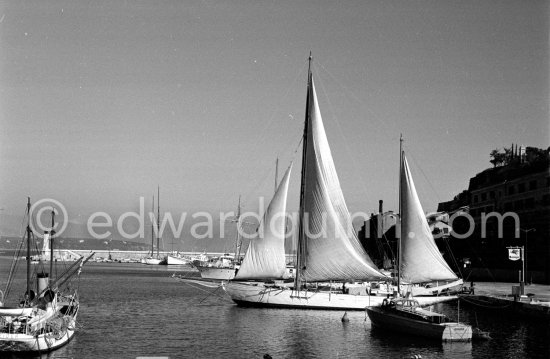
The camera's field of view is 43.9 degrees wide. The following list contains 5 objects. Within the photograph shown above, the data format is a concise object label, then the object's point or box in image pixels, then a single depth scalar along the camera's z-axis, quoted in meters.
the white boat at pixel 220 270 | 147.57
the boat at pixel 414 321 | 51.31
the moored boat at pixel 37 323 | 43.12
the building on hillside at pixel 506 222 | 100.75
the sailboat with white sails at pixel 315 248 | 69.31
